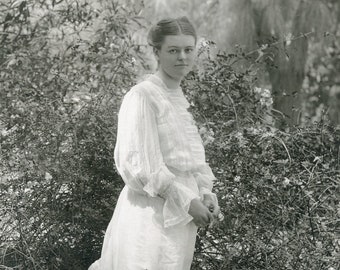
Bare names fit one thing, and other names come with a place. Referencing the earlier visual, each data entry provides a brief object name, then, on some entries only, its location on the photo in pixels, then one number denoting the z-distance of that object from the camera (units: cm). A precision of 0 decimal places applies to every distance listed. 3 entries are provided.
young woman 250
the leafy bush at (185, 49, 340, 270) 357
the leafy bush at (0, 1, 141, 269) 388
